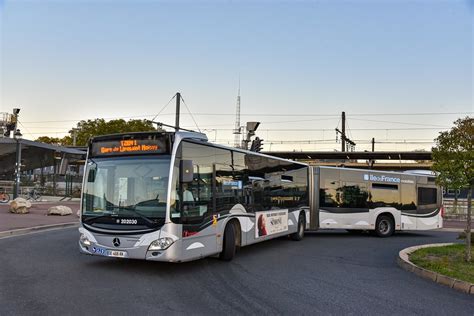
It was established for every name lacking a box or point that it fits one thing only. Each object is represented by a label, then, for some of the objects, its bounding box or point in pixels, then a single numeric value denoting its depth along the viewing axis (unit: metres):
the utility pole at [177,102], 27.69
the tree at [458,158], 10.12
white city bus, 8.75
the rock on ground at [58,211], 23.61
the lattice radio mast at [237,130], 47.77
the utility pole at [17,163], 30.83
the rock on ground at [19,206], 23.44
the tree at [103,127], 59.53
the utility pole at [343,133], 55.06
